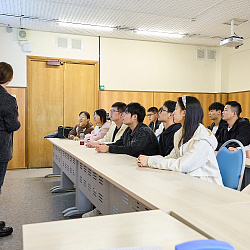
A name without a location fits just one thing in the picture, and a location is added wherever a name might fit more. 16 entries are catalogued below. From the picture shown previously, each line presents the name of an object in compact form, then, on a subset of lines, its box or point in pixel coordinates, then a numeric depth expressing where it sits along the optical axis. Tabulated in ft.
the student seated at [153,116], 20.53
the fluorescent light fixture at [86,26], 20.03
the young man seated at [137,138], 10.32
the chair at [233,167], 7.47
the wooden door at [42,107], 21.91
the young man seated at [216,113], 16.74
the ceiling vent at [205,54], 26.35
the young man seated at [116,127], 13.20
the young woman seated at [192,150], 6.81
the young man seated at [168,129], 10.48
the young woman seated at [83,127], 19.53
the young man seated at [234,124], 13.12
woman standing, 8.42
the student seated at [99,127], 16.38
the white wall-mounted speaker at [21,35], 21.07
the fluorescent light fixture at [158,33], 22.02
